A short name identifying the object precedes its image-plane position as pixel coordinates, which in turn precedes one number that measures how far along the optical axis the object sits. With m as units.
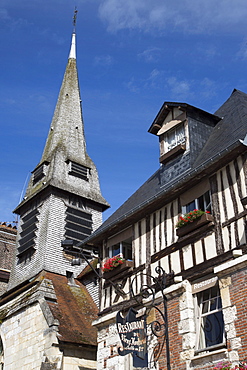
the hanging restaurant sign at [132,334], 7.79
